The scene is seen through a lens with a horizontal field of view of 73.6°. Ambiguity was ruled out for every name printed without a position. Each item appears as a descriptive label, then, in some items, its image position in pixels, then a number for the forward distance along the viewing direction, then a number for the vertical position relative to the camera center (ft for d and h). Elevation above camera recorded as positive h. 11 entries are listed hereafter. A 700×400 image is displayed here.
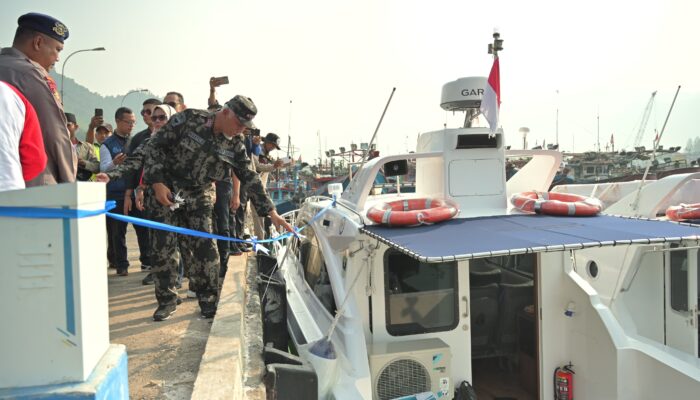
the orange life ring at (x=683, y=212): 13.39 -0.78
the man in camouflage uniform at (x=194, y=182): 12.08 +0.29
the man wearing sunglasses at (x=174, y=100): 16.41 +3.32
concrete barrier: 7.75 -3.14
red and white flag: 12.38 +2.42
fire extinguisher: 12.92 -5.47
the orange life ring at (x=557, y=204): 11.62 -0.43
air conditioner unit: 10.77 -4.21
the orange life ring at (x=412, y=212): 10.55 -0.53
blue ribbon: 4.27 -0.16
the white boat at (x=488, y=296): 10.43 -2.99
